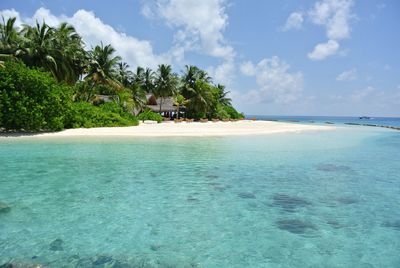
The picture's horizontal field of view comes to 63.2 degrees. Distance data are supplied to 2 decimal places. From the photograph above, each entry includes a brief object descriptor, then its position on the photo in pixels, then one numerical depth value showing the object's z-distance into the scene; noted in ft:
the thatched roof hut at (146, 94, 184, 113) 174.29
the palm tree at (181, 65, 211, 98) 182.19
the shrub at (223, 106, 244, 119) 213.46
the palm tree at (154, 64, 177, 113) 176.65
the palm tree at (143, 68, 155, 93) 187.52
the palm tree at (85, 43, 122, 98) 120.26
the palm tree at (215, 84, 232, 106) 228.84
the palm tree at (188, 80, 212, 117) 172.86
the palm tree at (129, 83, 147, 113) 148.26
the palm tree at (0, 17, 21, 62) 94.92
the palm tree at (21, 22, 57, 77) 94.99
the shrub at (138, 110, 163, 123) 142.80
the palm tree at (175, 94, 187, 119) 166.50
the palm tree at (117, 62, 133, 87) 174.39
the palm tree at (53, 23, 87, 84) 101.47
